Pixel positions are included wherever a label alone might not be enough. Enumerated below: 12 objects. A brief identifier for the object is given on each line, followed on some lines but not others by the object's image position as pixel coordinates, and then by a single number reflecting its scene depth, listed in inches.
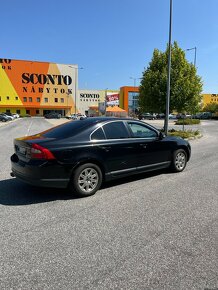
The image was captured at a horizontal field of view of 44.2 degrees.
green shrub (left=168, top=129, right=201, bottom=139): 664.7
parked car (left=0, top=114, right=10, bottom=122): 1929.1
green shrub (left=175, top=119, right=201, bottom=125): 1406.7
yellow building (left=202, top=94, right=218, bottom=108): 4200.3
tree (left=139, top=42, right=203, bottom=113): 713.6
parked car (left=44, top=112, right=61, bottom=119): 2748.5
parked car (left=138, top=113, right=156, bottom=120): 2331.1
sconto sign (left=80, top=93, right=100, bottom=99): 3595.0
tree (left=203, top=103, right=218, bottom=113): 2915.1
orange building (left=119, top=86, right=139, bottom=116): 3538.4
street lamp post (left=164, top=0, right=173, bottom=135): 614.8
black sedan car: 194.4
